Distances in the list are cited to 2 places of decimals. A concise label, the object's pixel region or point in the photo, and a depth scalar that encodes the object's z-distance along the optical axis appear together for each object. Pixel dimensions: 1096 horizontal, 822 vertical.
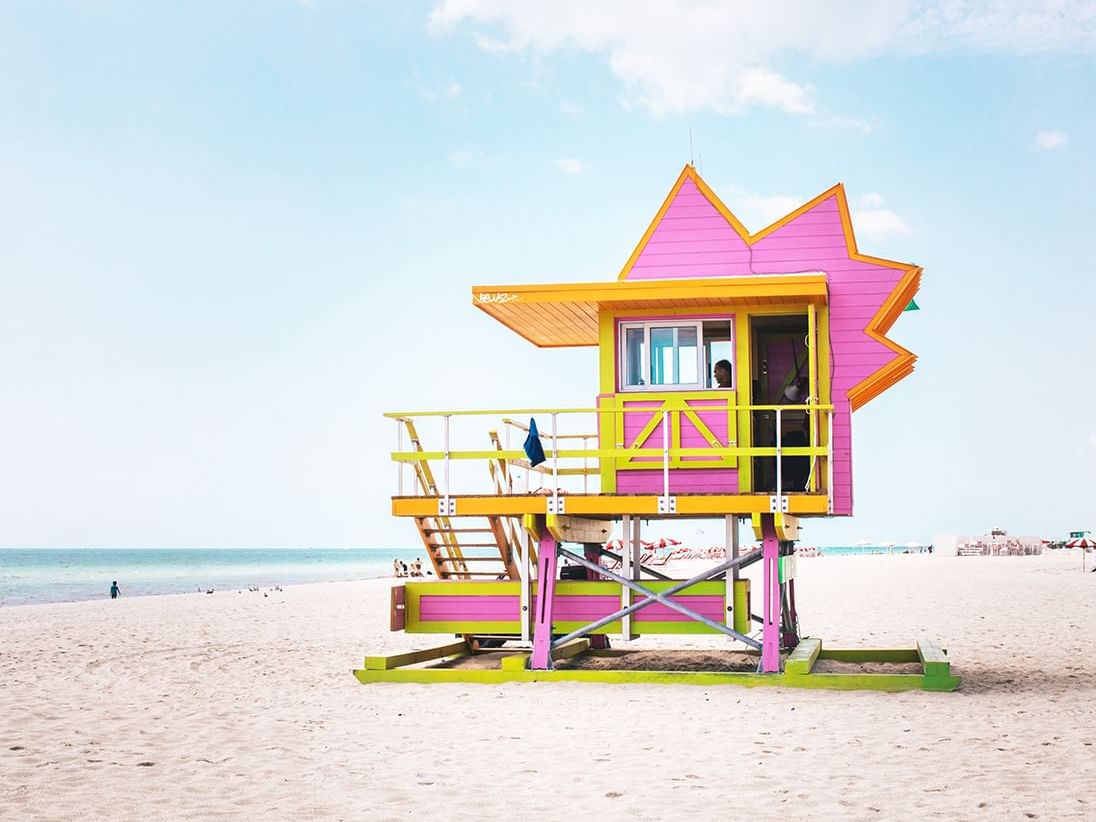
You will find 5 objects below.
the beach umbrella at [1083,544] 47.00
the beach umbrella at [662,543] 69.95
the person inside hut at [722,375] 16.03
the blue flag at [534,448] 15.09
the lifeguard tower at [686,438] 15.38
